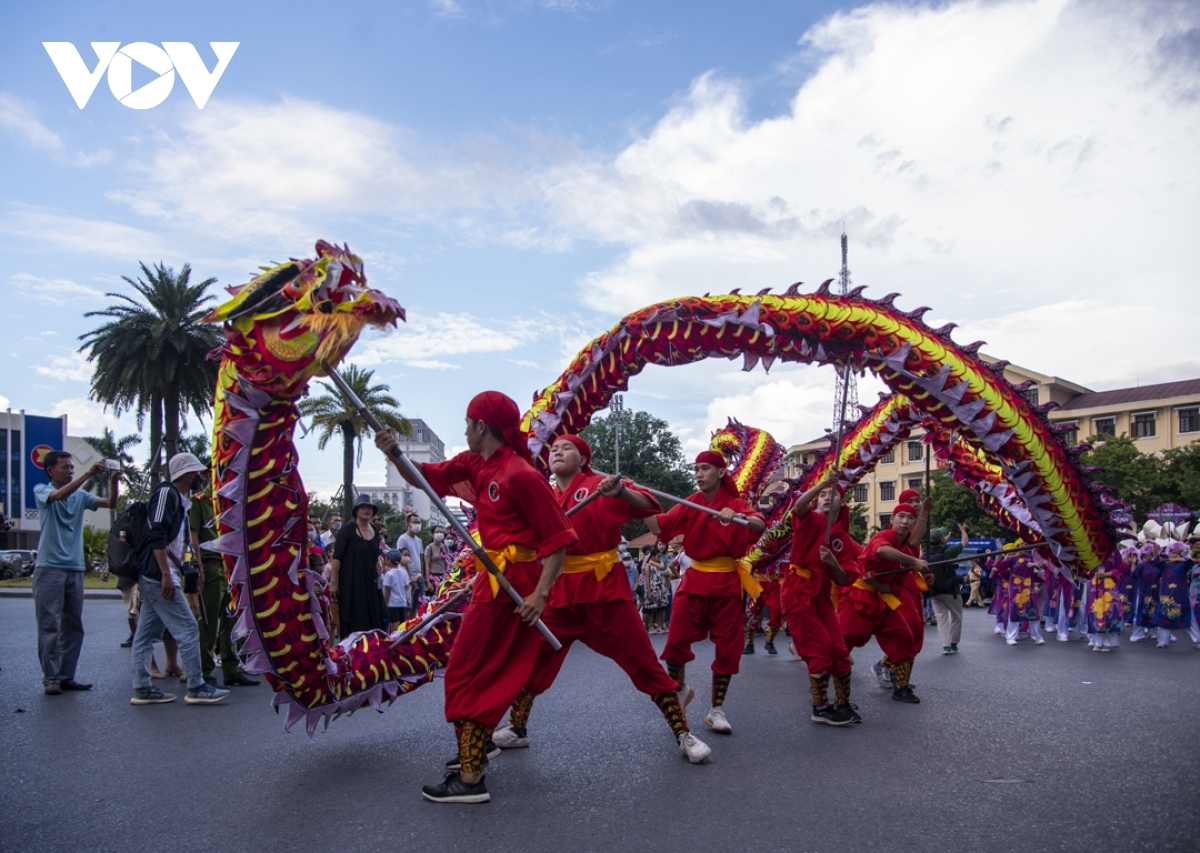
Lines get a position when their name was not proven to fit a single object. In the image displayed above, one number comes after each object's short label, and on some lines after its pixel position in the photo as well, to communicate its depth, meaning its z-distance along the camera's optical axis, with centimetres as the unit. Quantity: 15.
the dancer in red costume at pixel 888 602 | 733
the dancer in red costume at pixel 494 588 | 442
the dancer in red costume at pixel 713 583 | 611
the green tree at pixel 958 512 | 4081
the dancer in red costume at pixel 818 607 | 641
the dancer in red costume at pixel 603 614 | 524
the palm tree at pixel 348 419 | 2988
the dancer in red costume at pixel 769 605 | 1073
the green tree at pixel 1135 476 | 3803
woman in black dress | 813
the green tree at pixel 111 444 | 4841
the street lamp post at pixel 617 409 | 3891
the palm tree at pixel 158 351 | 2695
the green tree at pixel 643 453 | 4669
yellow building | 4953
